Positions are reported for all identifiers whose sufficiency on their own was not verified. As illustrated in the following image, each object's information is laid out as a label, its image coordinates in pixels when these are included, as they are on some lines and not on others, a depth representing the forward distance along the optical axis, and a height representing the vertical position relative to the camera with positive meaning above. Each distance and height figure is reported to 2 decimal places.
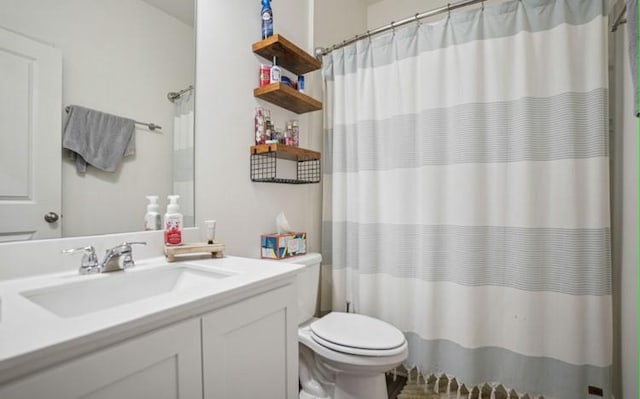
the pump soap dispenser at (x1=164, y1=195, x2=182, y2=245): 1.04 -0.08
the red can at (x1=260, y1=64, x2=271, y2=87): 1.44 +0.62
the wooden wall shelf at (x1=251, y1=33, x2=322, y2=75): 1.40 +0.75
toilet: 1.16 -0.61
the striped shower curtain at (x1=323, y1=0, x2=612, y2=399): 1.17 +0.03
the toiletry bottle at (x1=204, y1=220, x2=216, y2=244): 1.14 -0.11
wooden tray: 1.01 -0.17
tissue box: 1.44 -0.22
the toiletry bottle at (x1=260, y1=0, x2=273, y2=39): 1.43 +0.89
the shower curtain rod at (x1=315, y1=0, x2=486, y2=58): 1.36 +0.91
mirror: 0.88 +0.40
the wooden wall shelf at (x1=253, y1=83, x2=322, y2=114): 1.40 +0.53
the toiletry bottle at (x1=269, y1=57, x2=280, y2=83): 1.43 +0.62
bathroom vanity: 0.45 -0.26
